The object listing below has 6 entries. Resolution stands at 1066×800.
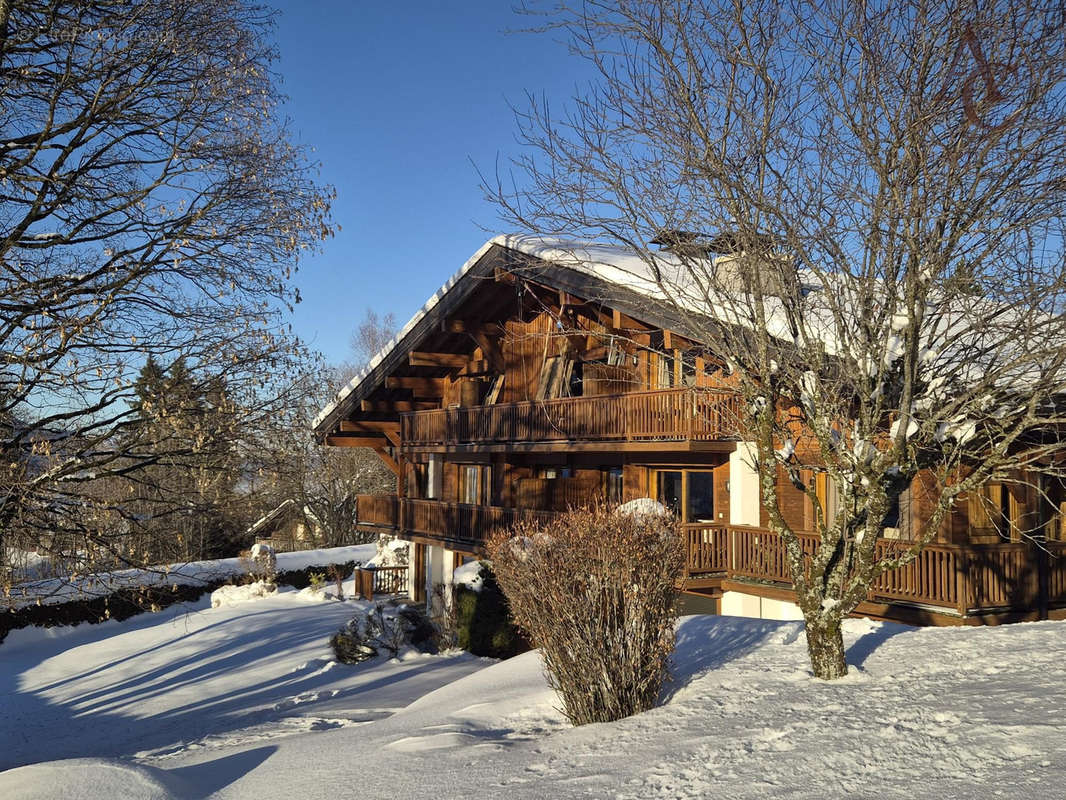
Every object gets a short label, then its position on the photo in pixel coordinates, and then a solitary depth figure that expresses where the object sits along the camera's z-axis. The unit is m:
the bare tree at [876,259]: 7.46
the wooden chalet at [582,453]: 12.77
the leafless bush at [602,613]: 7.95
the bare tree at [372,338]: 56.59
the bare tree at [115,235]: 8.62
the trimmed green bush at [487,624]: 18.27
